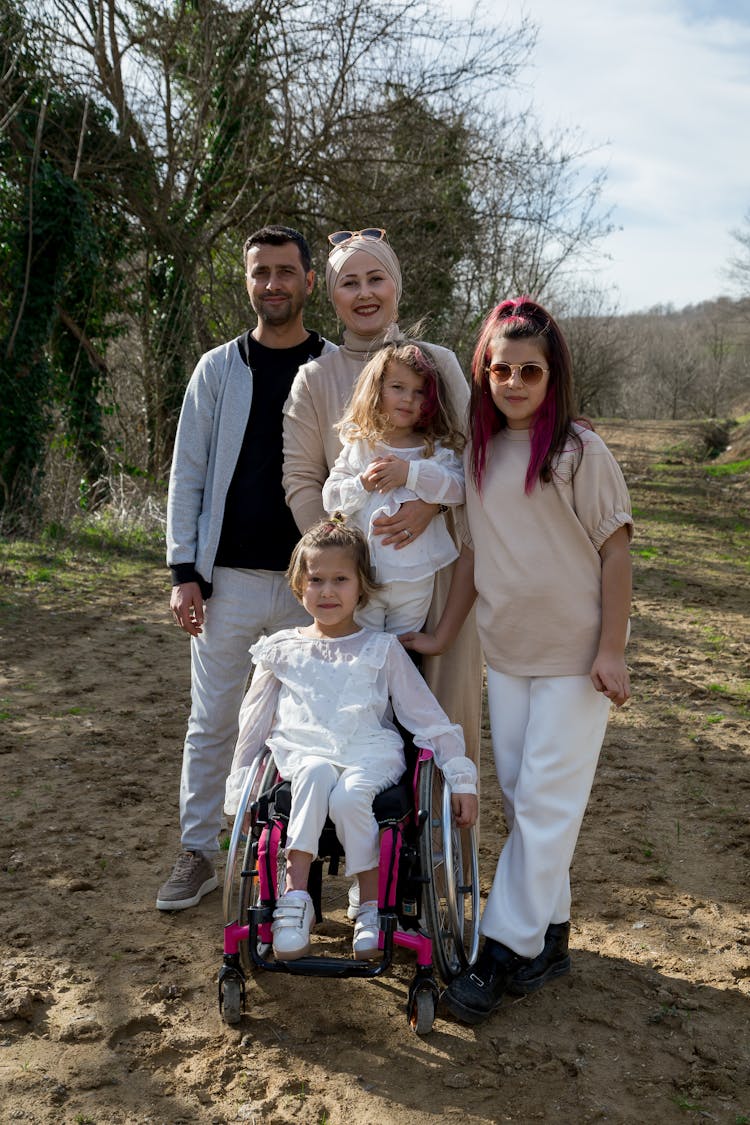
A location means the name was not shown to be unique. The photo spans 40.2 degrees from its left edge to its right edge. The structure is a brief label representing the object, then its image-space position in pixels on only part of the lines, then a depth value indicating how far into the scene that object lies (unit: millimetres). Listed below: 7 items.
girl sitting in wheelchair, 2533
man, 3195
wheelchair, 2490
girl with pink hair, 2633
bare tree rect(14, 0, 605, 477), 10984
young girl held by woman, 2750
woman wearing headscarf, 2955
